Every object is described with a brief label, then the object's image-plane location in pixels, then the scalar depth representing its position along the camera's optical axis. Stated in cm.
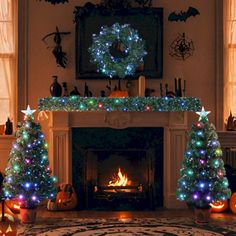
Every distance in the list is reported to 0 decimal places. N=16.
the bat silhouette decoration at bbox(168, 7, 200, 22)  806
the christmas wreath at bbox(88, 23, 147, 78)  789
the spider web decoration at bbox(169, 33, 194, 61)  807
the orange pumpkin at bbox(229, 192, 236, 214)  744
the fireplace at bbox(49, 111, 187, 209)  777
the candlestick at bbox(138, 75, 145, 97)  773
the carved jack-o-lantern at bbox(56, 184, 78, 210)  760
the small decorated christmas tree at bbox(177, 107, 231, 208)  675
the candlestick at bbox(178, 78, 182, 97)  781
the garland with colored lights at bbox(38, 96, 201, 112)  756
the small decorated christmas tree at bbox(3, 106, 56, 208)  675
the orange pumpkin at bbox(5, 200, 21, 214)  744
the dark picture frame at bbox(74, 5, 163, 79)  796
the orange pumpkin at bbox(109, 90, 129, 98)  772
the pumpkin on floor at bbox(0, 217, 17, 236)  510
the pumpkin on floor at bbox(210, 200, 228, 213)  750
